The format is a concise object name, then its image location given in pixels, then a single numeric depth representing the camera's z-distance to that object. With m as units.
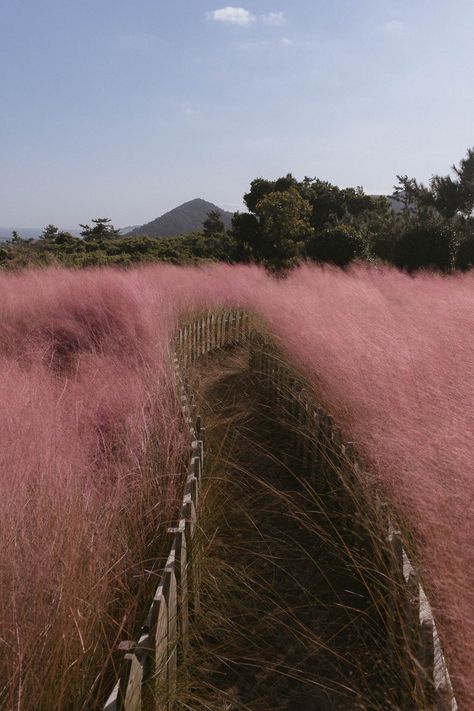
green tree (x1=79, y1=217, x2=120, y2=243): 34.78
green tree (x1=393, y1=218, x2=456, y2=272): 14.34
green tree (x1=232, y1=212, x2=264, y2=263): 23.34
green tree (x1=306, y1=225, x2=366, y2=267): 14.73
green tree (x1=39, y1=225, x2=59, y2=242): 32.45
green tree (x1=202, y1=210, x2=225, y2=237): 36.22
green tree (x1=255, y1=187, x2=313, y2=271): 21.22
